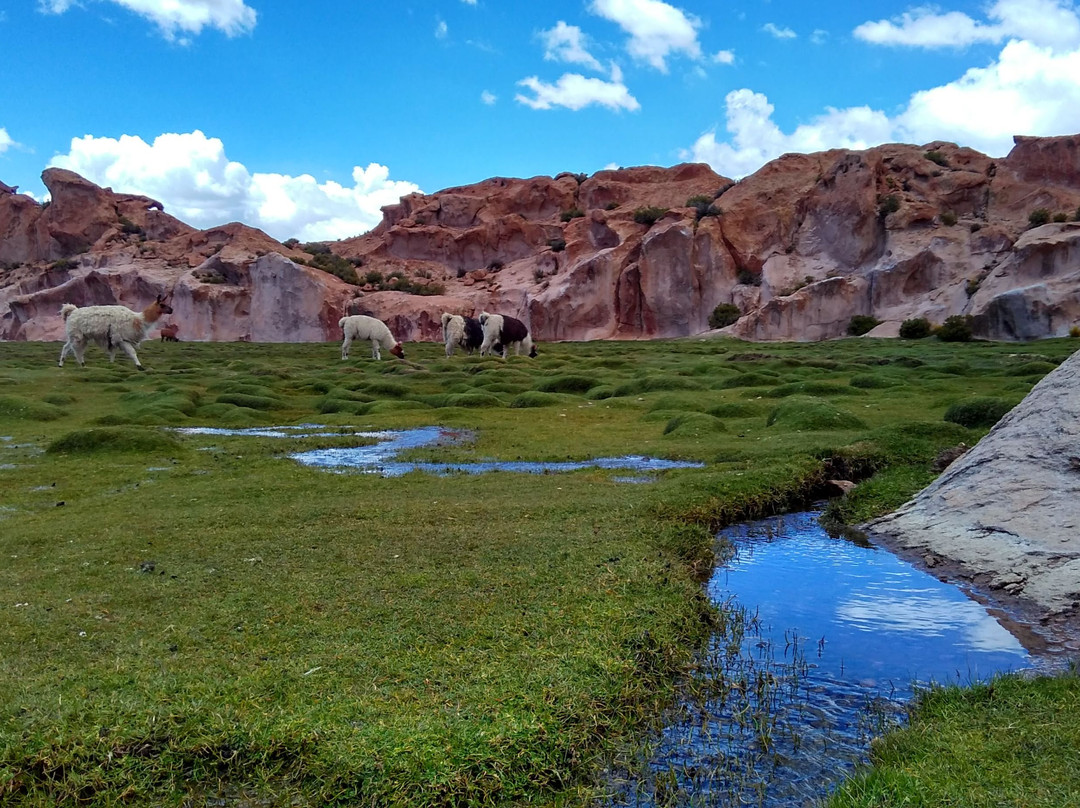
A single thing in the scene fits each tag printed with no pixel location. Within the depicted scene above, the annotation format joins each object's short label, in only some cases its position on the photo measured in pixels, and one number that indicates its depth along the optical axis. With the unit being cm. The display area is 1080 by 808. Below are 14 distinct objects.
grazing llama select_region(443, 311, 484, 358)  3991
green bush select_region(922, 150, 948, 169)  6744
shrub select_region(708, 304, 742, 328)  6575
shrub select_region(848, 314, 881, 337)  5519
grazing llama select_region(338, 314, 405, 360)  3956
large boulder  732
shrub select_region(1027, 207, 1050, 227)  5500
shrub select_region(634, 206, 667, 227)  7819
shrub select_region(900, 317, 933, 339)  4816
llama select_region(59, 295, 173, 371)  3039
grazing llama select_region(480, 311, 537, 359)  3769
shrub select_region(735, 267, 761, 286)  6856
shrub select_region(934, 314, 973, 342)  4431
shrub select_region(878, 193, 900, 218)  6084
